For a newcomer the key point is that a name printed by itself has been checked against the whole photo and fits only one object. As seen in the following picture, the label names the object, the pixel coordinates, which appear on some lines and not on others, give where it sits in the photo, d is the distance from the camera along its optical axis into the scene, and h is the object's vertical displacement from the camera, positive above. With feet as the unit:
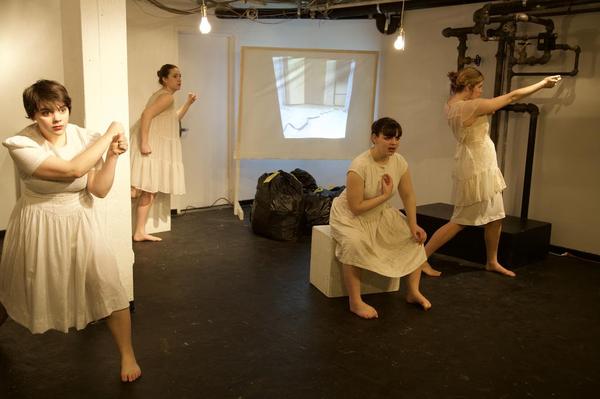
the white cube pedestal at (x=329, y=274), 11.16 -3.20
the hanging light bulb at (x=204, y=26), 12.17 +2.06
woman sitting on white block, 10.34 -1.99
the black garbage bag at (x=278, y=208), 15.43 -2.52
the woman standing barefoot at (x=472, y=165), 11.77 -0.90
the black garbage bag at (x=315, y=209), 16.25 -2.64
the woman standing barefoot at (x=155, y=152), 14.42 -0.96
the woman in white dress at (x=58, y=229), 6.70 -1.49
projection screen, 17.84 +0.61
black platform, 13.46 -2.90
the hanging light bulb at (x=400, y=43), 14.16 +2.08
